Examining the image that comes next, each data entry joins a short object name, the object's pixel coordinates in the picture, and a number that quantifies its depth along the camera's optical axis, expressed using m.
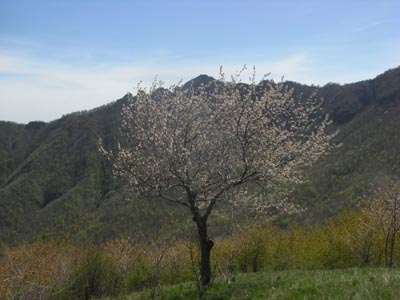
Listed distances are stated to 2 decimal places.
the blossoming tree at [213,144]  14.64
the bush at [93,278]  23.67
